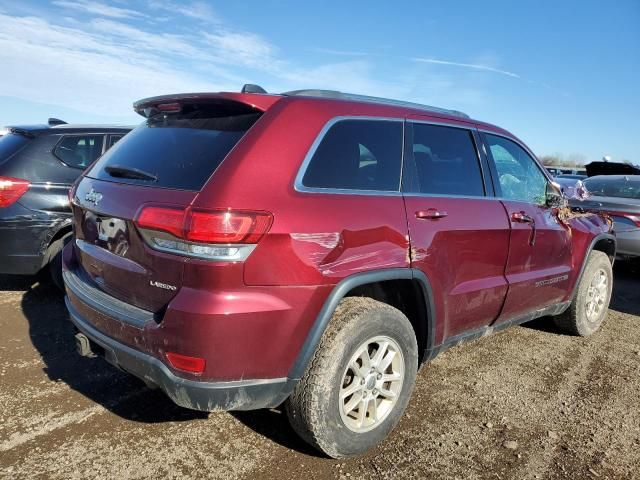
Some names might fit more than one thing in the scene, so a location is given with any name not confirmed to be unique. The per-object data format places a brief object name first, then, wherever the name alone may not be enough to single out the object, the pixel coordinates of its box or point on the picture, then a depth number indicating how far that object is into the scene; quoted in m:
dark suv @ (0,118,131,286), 4.43
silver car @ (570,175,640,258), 6.84
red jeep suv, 2.18
